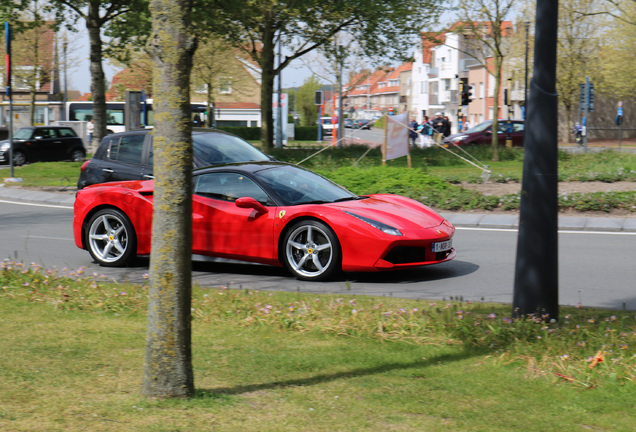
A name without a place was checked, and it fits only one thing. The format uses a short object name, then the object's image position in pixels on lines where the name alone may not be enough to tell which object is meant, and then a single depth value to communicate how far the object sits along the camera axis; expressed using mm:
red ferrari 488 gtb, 8617
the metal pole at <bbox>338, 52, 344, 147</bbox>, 47312
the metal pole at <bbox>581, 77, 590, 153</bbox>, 35712
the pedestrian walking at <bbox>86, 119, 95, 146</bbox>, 46312
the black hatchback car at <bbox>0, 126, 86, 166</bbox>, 32250
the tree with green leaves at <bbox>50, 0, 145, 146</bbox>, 22734
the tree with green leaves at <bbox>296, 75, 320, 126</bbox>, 82588
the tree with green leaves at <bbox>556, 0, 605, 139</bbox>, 52625
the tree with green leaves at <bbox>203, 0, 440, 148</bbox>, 25672
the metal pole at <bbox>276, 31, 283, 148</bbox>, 39719
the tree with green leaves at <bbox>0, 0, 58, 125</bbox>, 50528
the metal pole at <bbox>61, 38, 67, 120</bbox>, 52625
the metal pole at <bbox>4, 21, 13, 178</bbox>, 20680
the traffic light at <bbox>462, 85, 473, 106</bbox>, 41084
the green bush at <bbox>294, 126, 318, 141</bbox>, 69062
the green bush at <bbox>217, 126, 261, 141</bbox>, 60225
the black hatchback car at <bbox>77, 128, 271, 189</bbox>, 11914
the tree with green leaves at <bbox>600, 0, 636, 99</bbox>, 52188
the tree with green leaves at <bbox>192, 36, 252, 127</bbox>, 54438
